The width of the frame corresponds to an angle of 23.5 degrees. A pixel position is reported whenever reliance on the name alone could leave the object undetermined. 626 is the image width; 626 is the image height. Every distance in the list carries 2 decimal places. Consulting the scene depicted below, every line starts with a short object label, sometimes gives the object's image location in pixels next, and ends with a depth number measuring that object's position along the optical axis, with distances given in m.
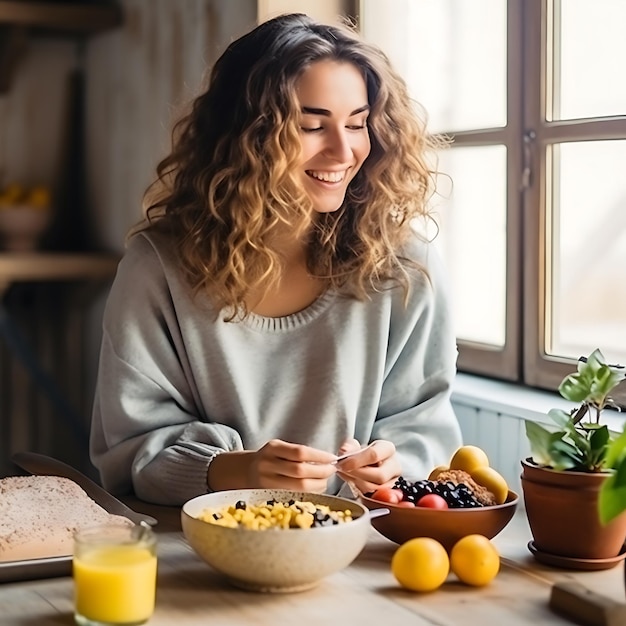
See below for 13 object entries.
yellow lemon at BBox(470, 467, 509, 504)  1.69
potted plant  1.56
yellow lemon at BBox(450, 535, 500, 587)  1.52
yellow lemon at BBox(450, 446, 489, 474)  1.75
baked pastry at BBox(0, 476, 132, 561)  1.57
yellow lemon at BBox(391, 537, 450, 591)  1.50
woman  1.98
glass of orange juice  1.40
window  2.22
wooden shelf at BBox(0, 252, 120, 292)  3.30
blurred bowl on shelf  3.40
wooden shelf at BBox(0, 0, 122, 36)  3.26
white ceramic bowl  1.47
